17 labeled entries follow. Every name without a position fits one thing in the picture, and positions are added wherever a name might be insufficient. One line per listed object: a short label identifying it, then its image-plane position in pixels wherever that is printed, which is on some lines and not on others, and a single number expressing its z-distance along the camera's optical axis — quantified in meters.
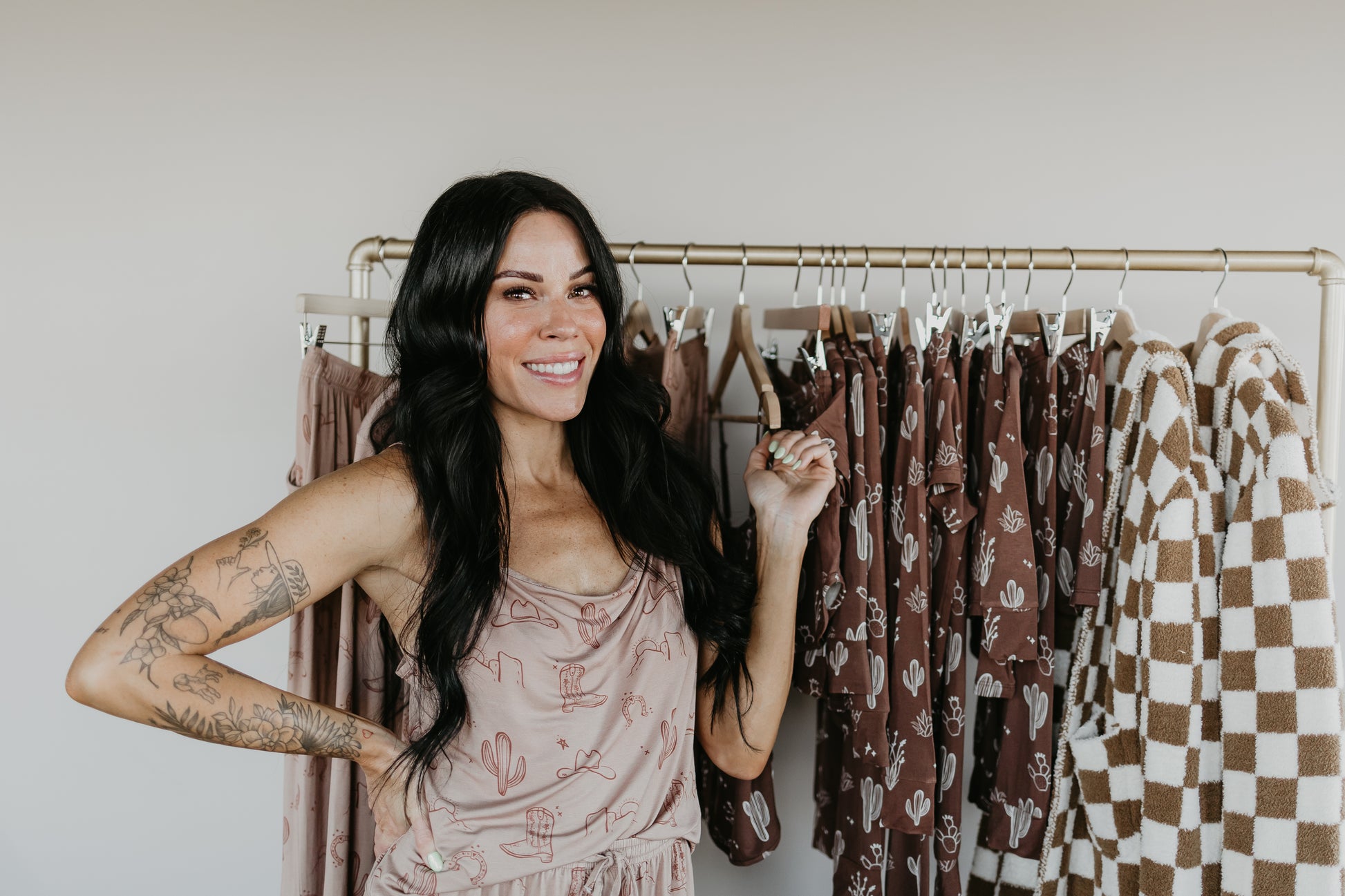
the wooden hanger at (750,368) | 1.61
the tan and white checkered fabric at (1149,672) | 1.50
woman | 1.33
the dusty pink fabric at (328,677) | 1.57
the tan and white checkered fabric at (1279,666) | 1.43
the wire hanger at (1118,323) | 1.66
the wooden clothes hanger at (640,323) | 1.78
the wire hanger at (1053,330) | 1.66
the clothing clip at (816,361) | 1.66
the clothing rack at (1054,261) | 1.66
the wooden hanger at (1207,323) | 1.67
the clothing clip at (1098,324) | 1.65
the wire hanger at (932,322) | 1.67
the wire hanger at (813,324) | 1.66
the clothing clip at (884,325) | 1.68
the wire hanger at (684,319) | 1.69
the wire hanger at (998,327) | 1.64
